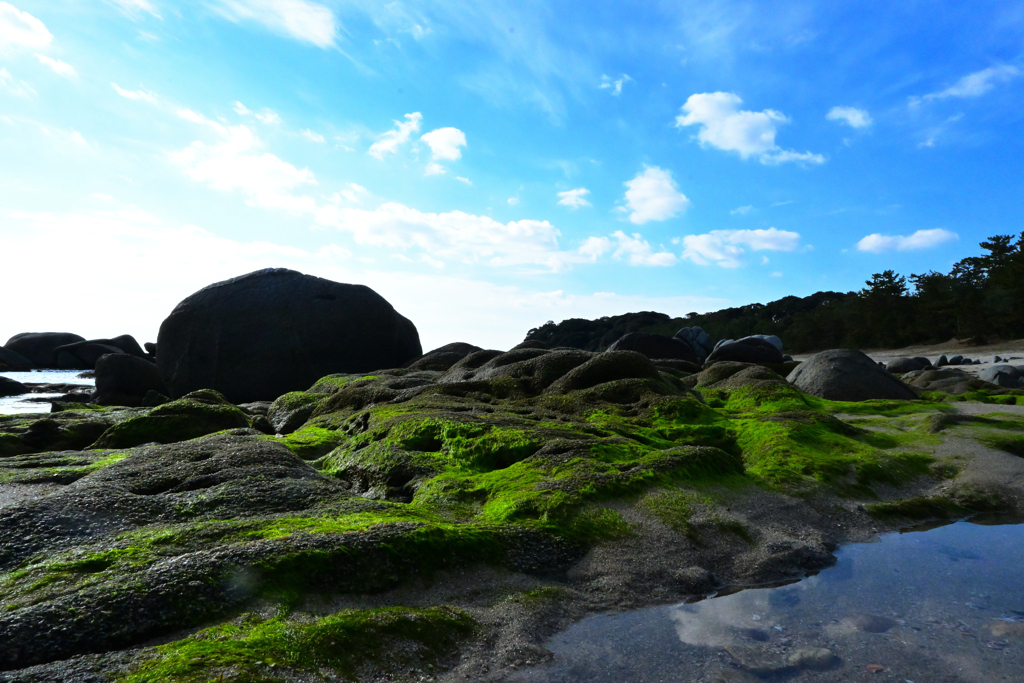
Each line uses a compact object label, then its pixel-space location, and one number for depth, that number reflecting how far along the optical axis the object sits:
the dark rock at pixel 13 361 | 43.69
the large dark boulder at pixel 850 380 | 14.20
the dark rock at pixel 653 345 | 25.30
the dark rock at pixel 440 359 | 17.92
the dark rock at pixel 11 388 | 23.16
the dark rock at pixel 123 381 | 20.62
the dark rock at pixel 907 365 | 28.74
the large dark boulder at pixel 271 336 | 21.81
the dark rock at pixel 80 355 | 44.62
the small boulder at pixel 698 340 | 36.31
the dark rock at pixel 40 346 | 47.62
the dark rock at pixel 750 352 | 24.42
